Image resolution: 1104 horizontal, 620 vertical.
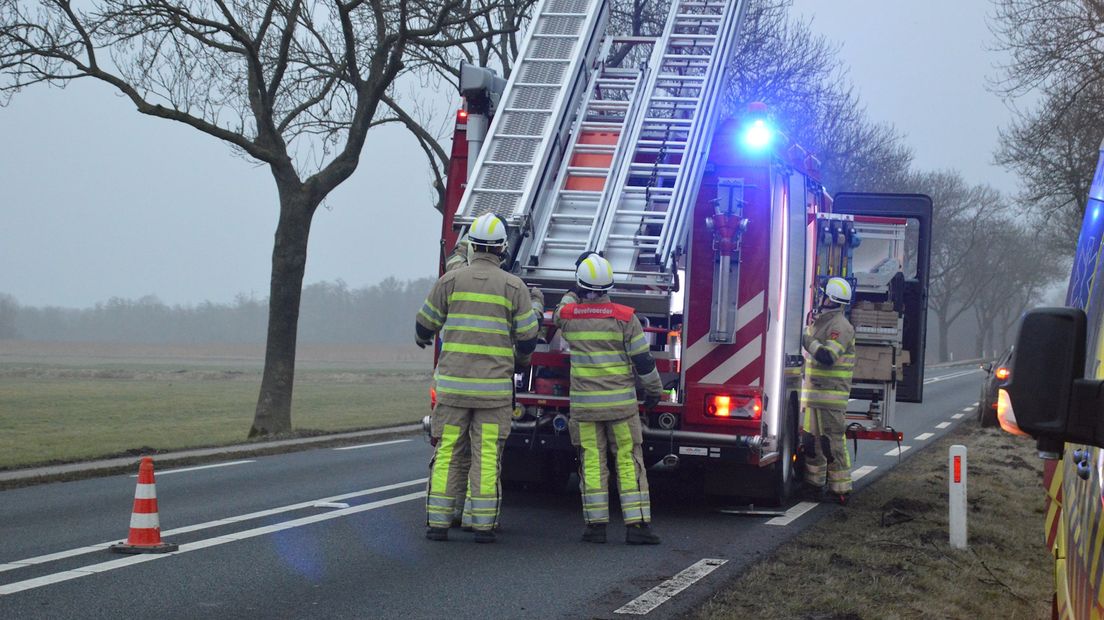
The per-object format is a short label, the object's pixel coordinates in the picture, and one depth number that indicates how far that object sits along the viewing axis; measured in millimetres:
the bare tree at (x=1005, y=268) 83375
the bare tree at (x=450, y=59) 22312
